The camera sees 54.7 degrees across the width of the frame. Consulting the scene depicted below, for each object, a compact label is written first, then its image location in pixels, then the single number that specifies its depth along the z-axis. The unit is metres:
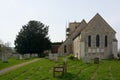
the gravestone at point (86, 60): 15.85
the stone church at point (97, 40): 22.28
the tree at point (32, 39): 31.69
